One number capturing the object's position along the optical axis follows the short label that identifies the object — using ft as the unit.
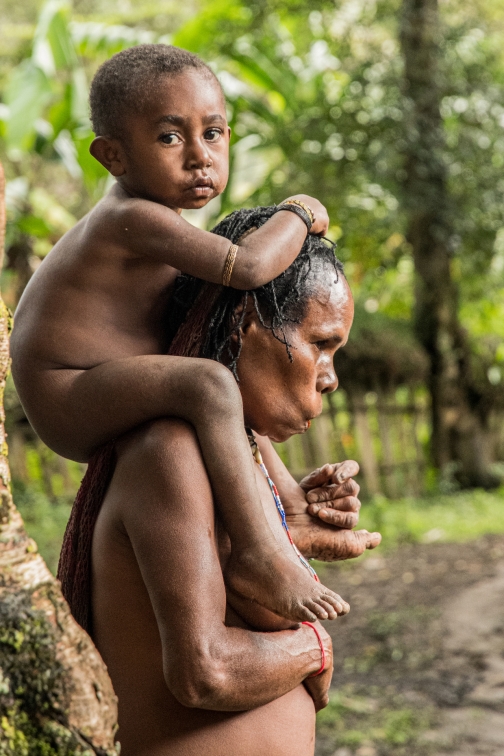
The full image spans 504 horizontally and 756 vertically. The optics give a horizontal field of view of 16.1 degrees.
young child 6.03
